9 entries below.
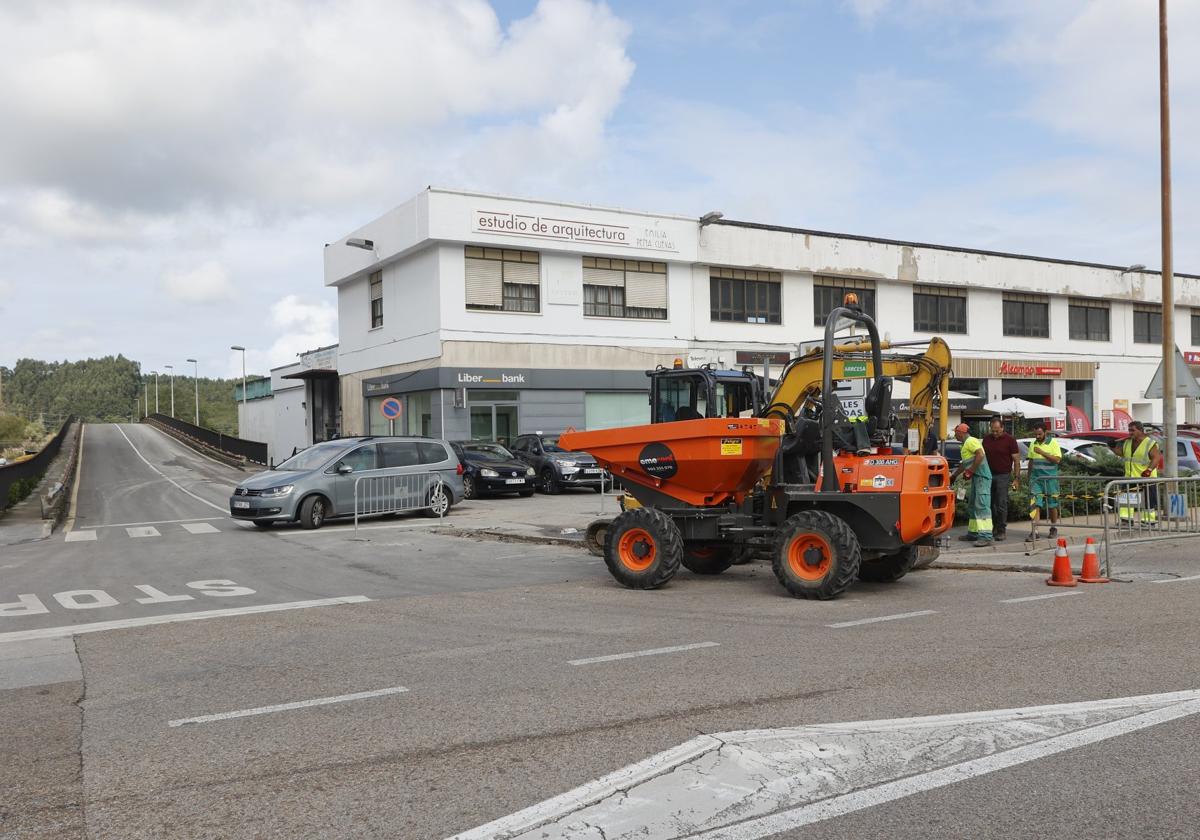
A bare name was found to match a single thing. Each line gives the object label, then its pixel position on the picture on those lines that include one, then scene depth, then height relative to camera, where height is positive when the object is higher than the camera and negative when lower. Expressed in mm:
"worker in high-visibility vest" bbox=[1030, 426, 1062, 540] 14797 -768
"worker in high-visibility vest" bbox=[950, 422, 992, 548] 14453 -1034
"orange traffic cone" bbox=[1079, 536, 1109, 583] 11133 -1629
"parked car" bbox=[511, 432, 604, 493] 28109 -1130
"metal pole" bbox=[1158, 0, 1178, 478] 16594 +3284
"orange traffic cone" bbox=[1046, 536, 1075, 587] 10906 -1599
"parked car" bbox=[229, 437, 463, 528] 19391 -995
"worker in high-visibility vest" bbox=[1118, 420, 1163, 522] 15531 -511
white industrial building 33531 +4641
